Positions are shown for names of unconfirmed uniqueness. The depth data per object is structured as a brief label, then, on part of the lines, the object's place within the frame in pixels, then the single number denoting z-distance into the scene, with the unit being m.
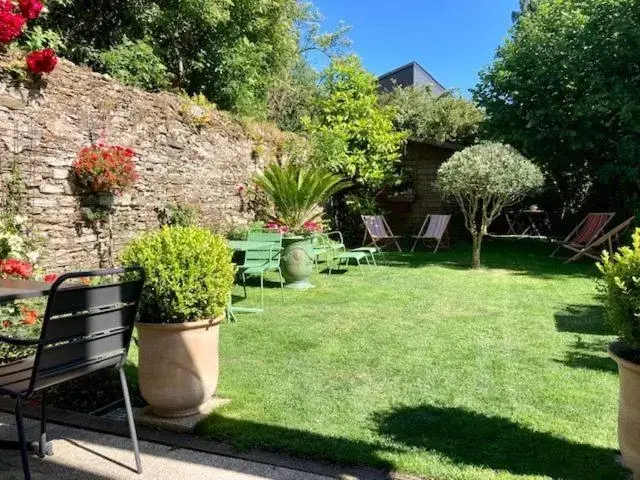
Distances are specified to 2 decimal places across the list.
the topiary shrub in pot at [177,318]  2.65
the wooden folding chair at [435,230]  11.35
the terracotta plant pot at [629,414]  1.95
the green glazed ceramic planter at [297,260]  7.03
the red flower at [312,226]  7.89
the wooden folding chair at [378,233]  11.25
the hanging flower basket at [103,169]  5.78
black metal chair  1.90
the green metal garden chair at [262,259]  5.83
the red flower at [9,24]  4.81
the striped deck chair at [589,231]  9.89
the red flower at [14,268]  3.71
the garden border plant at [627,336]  1.97
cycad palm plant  8.29
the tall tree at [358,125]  11.98
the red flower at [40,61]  5.20
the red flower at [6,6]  4.80
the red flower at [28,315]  3.50
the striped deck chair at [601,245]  9.09
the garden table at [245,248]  5.40
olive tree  8.06
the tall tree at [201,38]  9.65
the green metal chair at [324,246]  7.71
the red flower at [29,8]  5.09
